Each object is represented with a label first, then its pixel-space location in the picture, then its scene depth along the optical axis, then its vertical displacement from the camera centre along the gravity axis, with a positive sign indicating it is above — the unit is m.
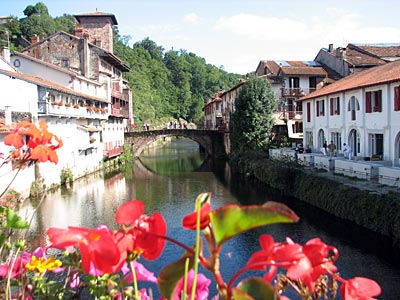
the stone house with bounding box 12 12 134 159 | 37.81 +6.04
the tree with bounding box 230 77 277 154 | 39.84 +1.23
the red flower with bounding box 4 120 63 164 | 2.09 -0.03
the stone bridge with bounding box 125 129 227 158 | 54.25 -0.87
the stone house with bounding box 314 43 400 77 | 42.90 +6.61
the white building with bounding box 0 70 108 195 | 24.95 +1.08
